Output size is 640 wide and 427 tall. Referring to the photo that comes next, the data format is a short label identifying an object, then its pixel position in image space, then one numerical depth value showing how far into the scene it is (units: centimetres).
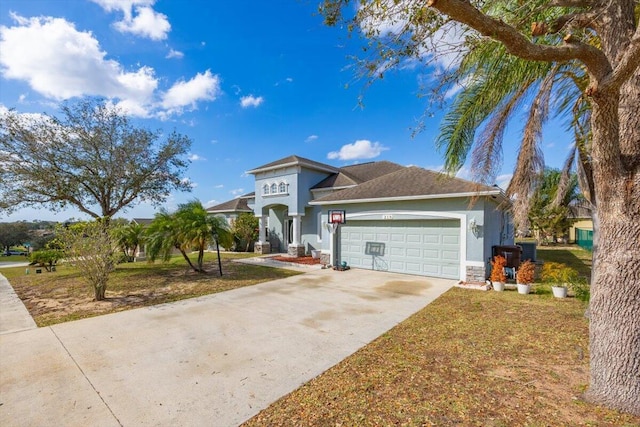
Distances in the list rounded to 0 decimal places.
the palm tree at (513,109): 477
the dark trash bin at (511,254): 1152
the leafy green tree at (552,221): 2259
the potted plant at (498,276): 950
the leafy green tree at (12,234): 4698
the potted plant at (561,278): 833
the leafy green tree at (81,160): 1226
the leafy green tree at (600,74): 278
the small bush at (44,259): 1616
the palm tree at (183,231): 1124
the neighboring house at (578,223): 2634
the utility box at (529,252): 1647
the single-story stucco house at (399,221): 1065
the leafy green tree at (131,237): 1644
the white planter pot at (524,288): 895
